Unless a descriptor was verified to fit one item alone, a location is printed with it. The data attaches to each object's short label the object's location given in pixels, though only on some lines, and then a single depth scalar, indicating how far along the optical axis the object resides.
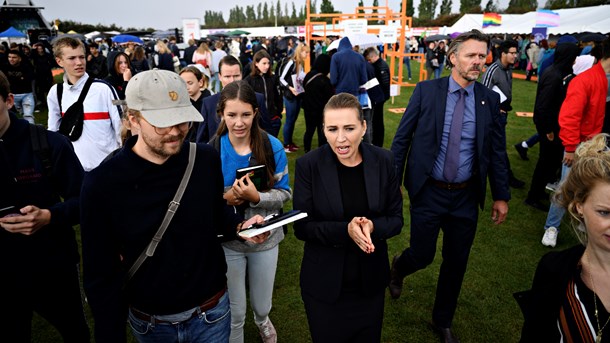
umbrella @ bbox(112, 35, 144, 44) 23.62
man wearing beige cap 1.70
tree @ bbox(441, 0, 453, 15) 71.50
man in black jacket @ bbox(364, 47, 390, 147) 8.12
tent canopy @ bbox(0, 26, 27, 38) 25.91
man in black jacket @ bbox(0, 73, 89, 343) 2.15
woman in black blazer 2.25
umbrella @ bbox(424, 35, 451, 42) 23.30
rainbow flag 21.30
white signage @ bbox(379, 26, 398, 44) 12.76
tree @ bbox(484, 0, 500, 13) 62.96
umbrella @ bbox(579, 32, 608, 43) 12.28
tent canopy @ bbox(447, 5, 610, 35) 19.75
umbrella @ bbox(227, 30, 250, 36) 43.45
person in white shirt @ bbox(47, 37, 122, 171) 3.87
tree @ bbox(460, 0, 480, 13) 62.53
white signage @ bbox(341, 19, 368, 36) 11.69
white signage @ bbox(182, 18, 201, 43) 27.80
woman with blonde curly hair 1.60
